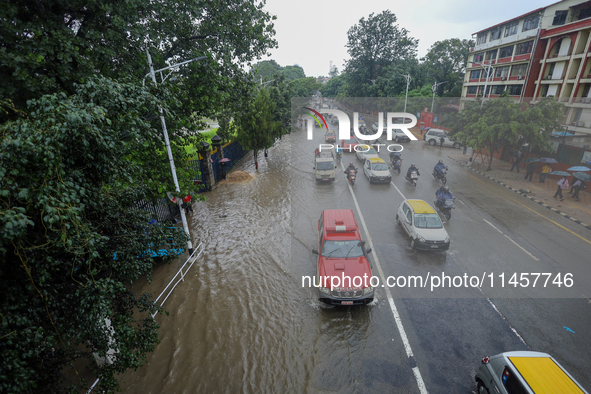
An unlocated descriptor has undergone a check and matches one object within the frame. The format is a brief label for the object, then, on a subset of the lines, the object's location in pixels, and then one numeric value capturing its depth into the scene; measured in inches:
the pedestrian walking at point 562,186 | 645.3
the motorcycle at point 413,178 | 753.6
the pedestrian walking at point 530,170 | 777.6
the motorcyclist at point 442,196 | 556.9
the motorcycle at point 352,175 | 760.3
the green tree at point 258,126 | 833.5
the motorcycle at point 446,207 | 543.7
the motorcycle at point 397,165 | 868.6
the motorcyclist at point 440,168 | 779.7
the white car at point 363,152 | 998.4
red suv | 314.2
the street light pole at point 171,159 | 350.6
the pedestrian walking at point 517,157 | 881.5
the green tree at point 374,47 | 2114.9
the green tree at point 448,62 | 2018.9
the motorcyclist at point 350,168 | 771.5
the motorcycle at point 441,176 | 775.1
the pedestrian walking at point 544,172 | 768.7
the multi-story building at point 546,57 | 956.6
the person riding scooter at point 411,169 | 762.2
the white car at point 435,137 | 1288.1
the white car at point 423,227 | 422.6
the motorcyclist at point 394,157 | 881.5
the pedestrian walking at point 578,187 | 642.7
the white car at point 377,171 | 762.2
